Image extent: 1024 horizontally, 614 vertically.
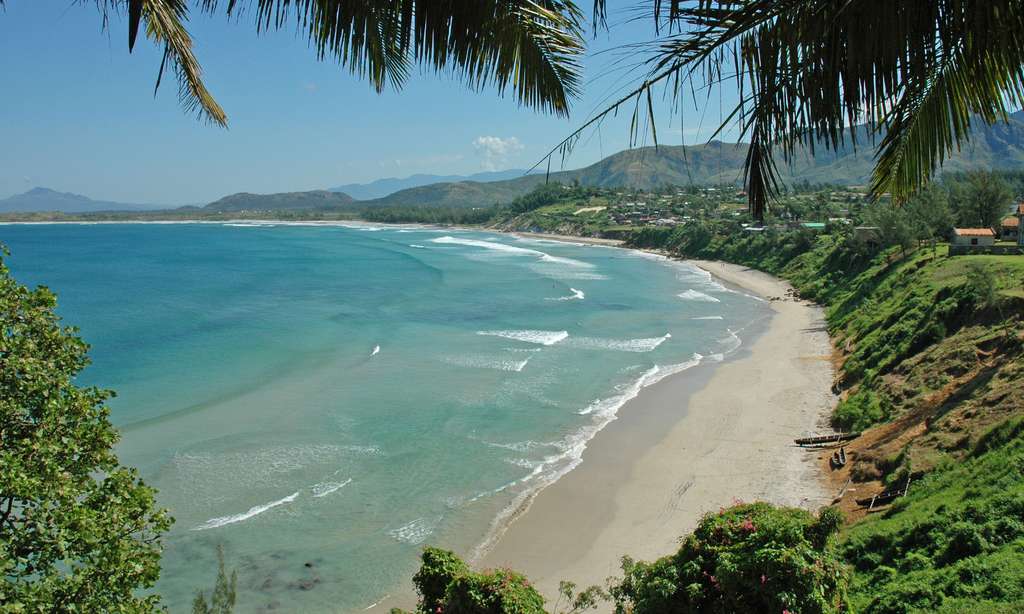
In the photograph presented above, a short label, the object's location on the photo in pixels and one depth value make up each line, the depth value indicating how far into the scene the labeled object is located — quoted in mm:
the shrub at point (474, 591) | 8633
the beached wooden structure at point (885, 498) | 14852
